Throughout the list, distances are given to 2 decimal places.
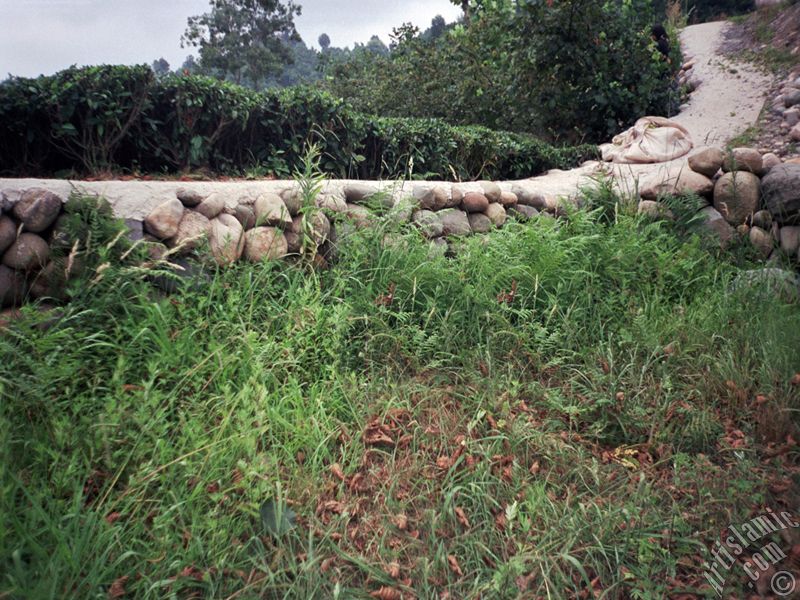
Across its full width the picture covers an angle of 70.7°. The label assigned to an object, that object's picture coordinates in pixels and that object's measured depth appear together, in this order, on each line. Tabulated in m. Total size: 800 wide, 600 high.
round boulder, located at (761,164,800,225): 4.68
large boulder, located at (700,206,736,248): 4.86
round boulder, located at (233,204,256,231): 3.75
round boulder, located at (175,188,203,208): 3.57
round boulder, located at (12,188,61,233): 3.03
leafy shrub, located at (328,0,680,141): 9.03
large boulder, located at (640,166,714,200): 5.07
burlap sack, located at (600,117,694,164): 6.96
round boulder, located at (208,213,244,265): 3.49
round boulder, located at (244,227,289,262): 3.67
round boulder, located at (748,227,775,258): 4.82
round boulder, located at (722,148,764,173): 4.98
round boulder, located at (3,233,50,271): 2.98
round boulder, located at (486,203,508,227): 4.92
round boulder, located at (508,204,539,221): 5.16
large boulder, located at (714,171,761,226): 4.95
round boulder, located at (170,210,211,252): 3.41
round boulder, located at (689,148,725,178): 5.14
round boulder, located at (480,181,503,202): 4.96
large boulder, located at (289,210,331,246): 3.79
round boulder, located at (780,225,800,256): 4.69
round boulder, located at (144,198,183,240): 3.36
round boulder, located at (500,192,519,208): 5.10
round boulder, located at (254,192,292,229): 3.77
